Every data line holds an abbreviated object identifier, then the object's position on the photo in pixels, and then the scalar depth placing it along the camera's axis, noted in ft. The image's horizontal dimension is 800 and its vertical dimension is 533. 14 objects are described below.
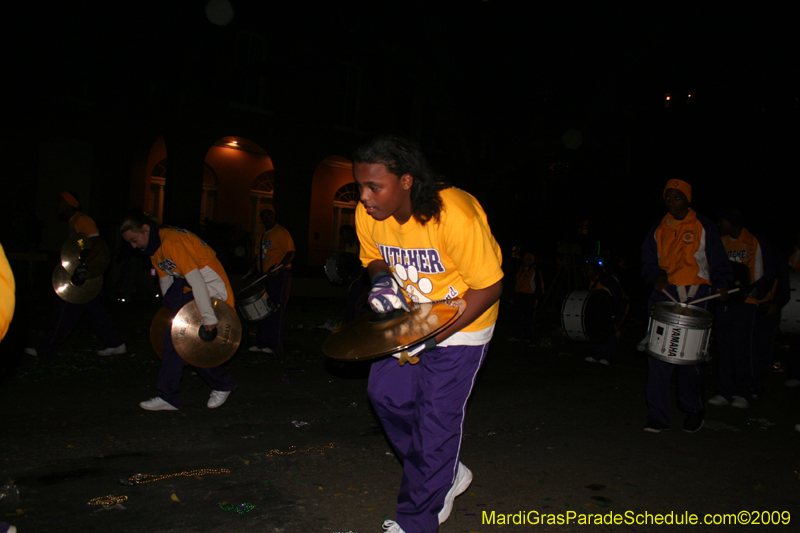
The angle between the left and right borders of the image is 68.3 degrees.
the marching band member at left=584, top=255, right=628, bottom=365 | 28.99
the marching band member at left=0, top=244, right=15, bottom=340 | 5.58
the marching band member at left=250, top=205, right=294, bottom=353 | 27.37
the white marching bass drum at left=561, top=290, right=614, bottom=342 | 27.32
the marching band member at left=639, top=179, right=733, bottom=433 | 16.72
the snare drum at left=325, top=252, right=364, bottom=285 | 27.68
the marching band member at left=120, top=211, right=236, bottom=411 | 16.03
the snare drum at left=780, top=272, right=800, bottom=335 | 23.04
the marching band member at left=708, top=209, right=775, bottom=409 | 20.66
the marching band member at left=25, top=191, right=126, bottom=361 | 22.61
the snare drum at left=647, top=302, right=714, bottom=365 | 15.37
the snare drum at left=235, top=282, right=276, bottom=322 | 23.91
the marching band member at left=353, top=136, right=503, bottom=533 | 9.45
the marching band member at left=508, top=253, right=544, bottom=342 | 35.65
